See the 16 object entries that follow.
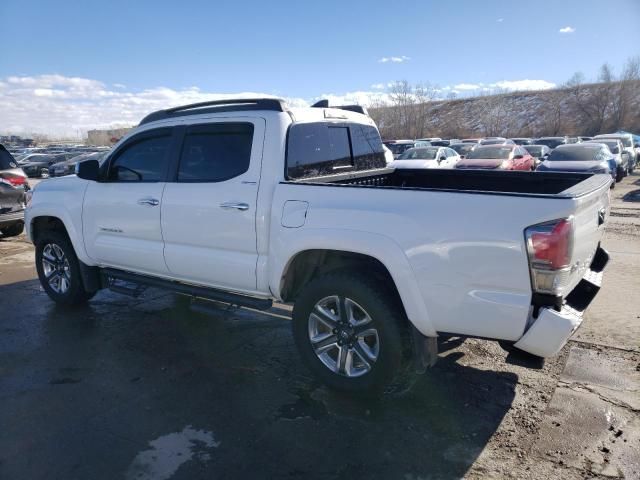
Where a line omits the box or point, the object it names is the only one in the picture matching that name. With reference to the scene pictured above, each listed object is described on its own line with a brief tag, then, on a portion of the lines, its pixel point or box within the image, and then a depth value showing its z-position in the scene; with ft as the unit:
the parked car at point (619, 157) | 62.46
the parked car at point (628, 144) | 75.06
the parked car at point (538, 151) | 81.61
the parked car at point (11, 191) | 30.45
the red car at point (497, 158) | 55.93
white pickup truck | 9.05
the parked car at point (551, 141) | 101.55
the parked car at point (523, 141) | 108.90
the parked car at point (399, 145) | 96.52
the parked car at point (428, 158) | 58.75
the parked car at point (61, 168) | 91.86
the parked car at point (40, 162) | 99.66
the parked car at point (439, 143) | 111.70
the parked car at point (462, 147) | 99.05
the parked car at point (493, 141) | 95.50
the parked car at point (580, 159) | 52.44
